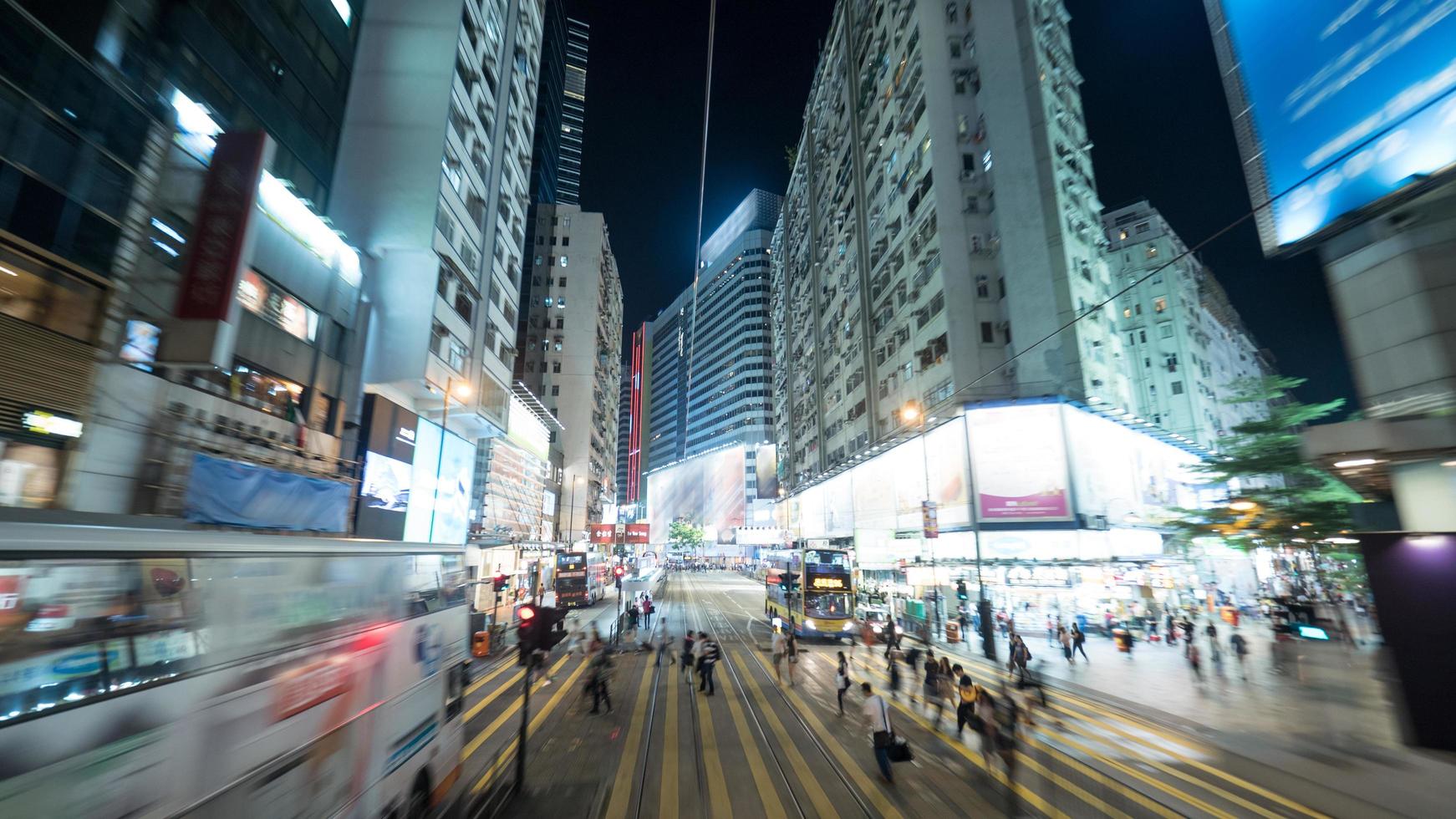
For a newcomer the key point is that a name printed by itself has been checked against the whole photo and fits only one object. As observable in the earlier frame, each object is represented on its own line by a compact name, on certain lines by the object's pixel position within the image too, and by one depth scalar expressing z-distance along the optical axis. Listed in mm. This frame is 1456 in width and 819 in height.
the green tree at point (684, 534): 116188
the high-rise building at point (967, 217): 30688
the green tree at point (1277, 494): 19328
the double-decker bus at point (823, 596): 25500
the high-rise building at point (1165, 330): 57469
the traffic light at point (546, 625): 9430
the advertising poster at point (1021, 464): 26734
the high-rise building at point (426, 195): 22547
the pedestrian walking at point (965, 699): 10807
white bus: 3291
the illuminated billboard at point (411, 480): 21219
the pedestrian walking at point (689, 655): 16203
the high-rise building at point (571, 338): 64125
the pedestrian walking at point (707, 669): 15875
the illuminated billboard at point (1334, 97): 11844
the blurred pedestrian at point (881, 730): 9414
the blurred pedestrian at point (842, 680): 13664
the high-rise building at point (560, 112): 64688
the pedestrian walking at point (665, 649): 20109
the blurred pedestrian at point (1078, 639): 20062
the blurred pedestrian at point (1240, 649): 18609
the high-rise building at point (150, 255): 10375
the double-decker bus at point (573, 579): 36875
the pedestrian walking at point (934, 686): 13151
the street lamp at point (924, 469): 28189
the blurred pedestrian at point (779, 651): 17312
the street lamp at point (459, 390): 26172
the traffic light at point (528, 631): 9633
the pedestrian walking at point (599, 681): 13930
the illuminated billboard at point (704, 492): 114000
